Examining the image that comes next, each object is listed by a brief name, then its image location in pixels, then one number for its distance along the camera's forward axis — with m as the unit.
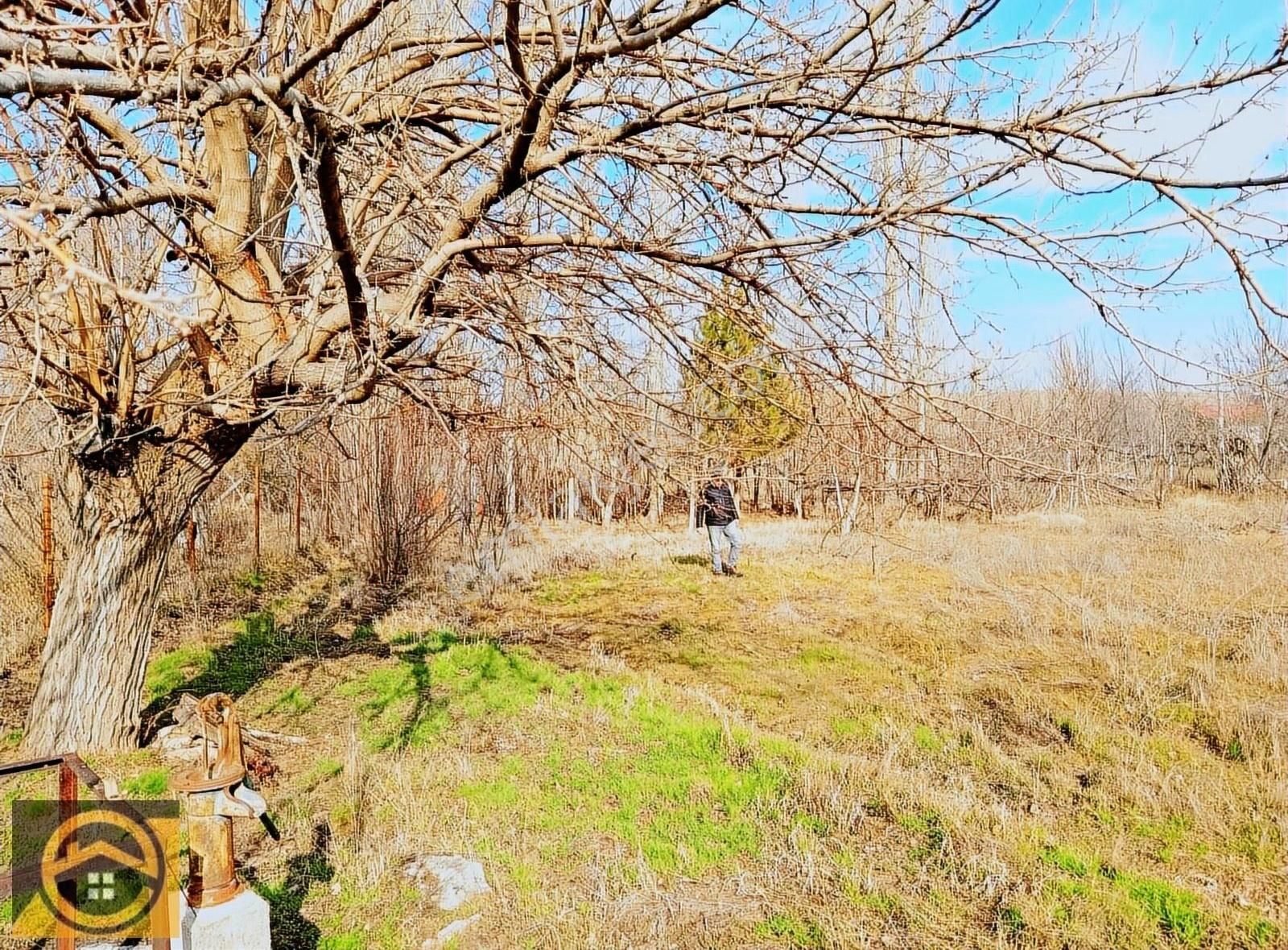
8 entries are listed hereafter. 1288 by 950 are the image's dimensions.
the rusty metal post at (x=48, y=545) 6.27
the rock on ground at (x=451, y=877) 3.03
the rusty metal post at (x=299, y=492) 11.28
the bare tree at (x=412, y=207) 2.65
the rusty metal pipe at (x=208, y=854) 1.96
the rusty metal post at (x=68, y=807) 2.11
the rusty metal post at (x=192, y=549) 8.91
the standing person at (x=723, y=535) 11.02
